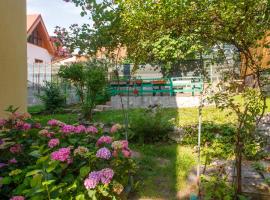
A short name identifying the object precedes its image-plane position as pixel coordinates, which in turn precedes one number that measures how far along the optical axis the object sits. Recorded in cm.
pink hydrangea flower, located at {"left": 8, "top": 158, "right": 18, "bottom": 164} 151
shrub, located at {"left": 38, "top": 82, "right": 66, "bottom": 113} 585
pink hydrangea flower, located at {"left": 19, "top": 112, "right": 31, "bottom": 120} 189
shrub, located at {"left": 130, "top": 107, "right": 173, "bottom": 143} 318
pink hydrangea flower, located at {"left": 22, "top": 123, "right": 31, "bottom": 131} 175
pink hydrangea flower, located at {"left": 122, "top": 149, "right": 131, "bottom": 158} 157
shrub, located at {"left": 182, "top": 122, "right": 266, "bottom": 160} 252
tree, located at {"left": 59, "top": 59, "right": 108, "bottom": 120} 469
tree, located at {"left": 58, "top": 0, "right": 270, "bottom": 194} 159
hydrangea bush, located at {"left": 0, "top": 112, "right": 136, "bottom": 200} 132
